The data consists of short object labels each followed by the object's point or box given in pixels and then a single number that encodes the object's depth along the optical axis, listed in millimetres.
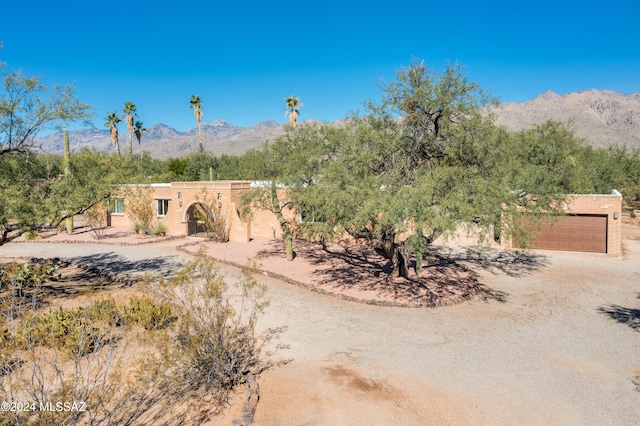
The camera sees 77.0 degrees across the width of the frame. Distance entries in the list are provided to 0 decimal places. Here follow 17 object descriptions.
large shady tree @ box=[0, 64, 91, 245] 12703
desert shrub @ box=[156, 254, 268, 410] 7465
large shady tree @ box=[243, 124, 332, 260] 16406
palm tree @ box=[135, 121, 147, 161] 58719
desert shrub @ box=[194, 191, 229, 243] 24016
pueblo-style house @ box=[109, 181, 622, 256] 20578
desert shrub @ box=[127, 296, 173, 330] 10462
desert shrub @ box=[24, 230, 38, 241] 12844
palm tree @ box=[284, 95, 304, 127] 50469
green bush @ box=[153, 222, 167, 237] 26188
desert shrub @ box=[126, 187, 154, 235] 26820
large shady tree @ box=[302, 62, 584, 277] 11109
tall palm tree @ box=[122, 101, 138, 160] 54938
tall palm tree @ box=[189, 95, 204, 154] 55000
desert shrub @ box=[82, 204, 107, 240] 26541
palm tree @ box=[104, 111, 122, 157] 53156
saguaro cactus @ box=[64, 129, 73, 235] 25847
